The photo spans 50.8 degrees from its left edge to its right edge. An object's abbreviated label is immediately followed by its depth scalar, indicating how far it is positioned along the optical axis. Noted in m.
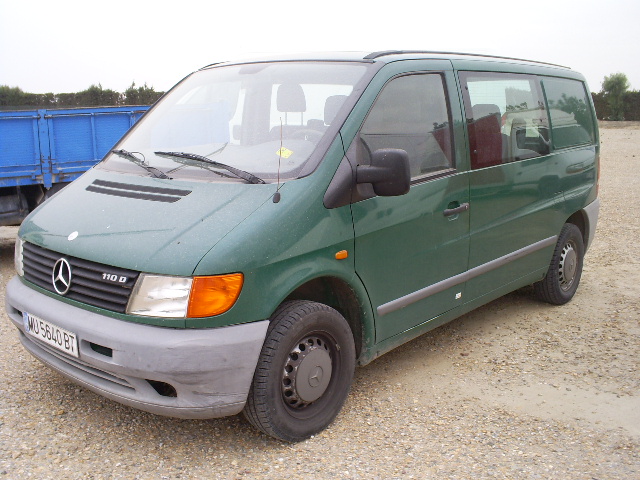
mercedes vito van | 2.95
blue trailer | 7.68
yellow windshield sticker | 3.47
